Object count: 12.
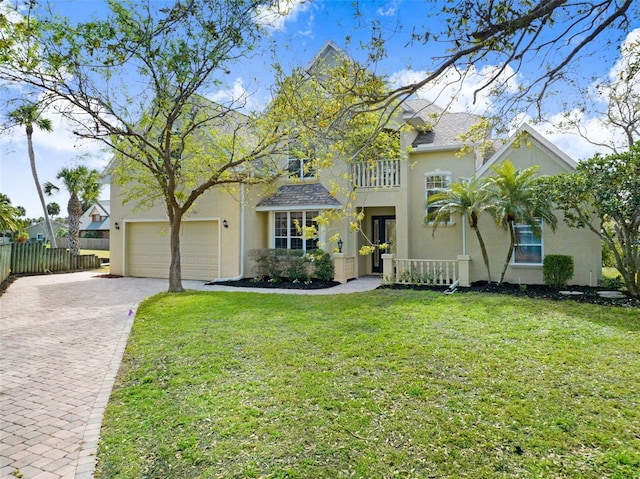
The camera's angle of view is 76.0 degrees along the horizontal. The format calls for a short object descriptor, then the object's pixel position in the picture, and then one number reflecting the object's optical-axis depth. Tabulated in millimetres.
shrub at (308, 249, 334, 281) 15602
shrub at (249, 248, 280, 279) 16109
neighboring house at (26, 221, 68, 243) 61991
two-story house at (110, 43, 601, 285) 13836
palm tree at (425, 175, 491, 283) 12836
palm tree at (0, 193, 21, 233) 19406
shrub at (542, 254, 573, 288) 12781
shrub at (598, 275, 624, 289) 12248
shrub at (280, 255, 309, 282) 15766
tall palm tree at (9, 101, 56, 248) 10203
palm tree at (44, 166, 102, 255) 26812
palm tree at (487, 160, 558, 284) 11953
